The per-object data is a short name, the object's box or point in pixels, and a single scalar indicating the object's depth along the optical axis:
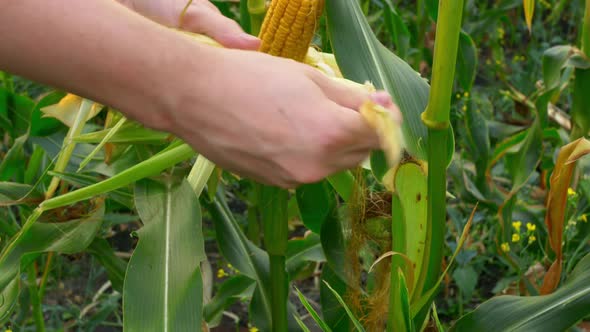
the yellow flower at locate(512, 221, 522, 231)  1.66
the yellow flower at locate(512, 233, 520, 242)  1.59
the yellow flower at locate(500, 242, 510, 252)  1.60
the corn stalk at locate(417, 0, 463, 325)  0.90
